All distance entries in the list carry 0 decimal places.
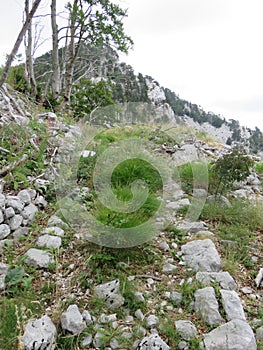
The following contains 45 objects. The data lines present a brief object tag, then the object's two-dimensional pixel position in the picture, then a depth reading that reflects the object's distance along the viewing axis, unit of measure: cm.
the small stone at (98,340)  187
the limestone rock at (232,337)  183
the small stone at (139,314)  209
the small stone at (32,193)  331
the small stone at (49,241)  270
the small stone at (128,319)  206
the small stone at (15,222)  283
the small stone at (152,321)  202
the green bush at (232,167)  389
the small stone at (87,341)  187
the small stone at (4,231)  269
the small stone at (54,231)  287
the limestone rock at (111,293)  216
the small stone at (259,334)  197
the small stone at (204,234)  312
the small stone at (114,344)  187
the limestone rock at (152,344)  180
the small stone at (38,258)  247
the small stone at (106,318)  201
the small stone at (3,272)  216
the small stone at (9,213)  283
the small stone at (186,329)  195
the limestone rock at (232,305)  211
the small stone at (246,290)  244
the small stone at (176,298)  226
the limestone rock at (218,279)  240
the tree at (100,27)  1017
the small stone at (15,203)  293
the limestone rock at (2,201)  287
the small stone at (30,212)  301
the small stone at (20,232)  279
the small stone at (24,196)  315
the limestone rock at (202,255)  261
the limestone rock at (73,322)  189
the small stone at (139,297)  223
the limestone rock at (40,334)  170
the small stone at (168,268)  260
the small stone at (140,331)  195
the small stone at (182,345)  188
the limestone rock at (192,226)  325
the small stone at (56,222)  301
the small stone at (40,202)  330
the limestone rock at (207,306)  208
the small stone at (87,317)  200
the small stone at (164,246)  290
